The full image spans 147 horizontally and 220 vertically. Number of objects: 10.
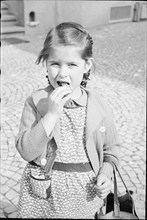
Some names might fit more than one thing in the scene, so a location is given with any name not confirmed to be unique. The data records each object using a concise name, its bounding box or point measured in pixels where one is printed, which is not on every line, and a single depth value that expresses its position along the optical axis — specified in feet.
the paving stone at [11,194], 11.10
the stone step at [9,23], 37.78
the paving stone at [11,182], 11.80
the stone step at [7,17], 38.09
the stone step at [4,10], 39.24
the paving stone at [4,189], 11.35
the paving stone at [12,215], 9.92
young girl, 5.47
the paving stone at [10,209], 10.35
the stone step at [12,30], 36.68
